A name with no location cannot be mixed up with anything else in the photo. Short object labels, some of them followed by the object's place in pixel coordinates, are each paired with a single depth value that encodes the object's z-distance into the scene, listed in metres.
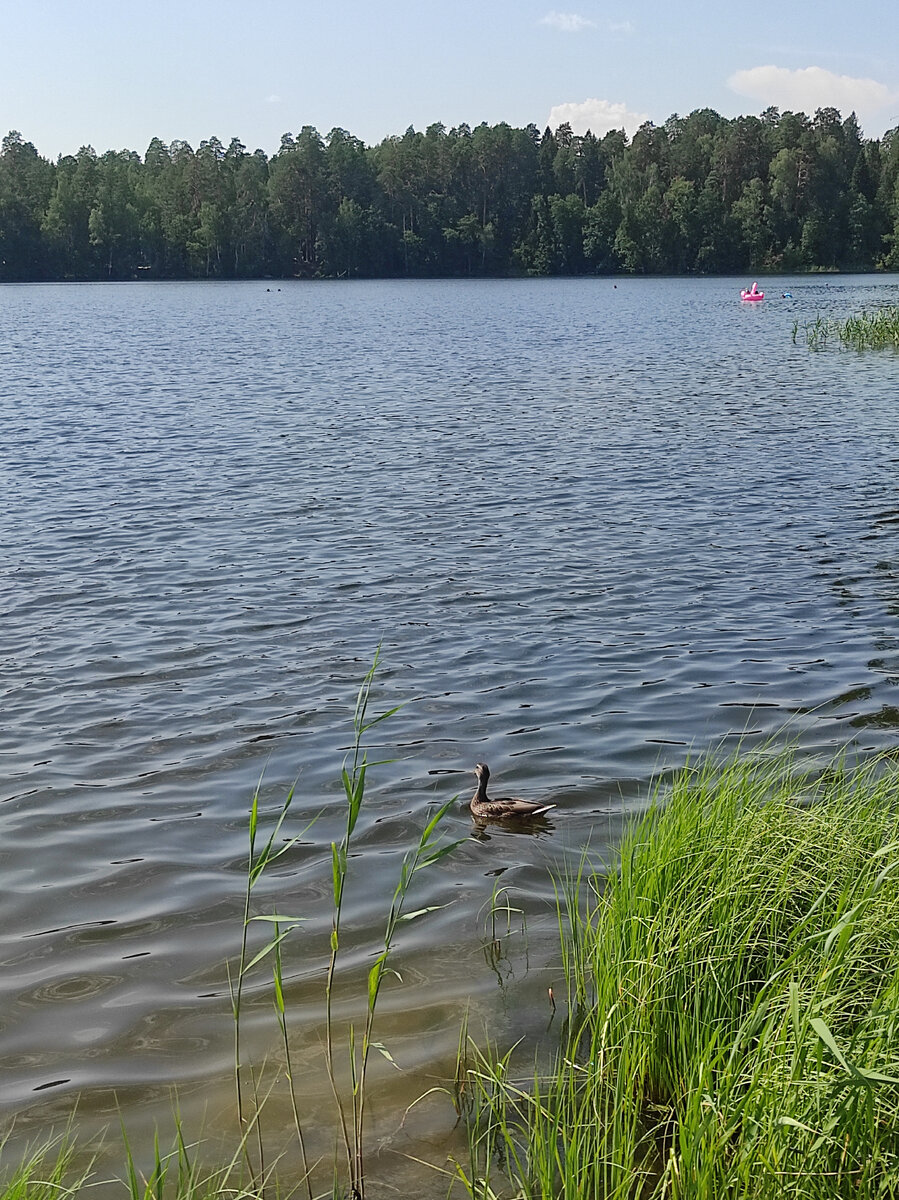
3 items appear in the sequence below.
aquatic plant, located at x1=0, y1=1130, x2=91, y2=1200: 3.25
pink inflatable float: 67.44
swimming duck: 7.00
